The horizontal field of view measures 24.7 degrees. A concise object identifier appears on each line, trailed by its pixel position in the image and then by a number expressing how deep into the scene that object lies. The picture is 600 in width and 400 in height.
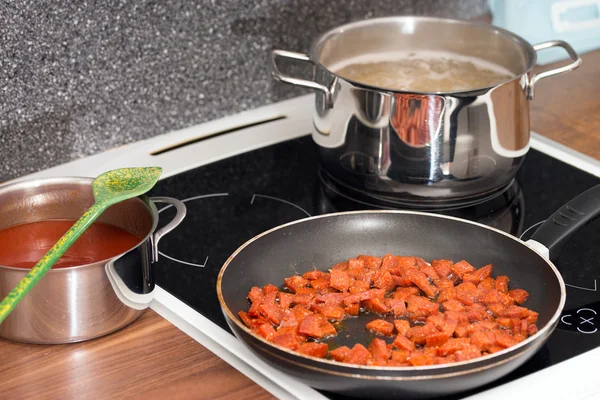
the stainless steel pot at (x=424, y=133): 1.30
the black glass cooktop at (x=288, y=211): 1.23
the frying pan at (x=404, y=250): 1.11
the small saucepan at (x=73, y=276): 1.13
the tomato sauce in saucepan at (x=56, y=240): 1.19
